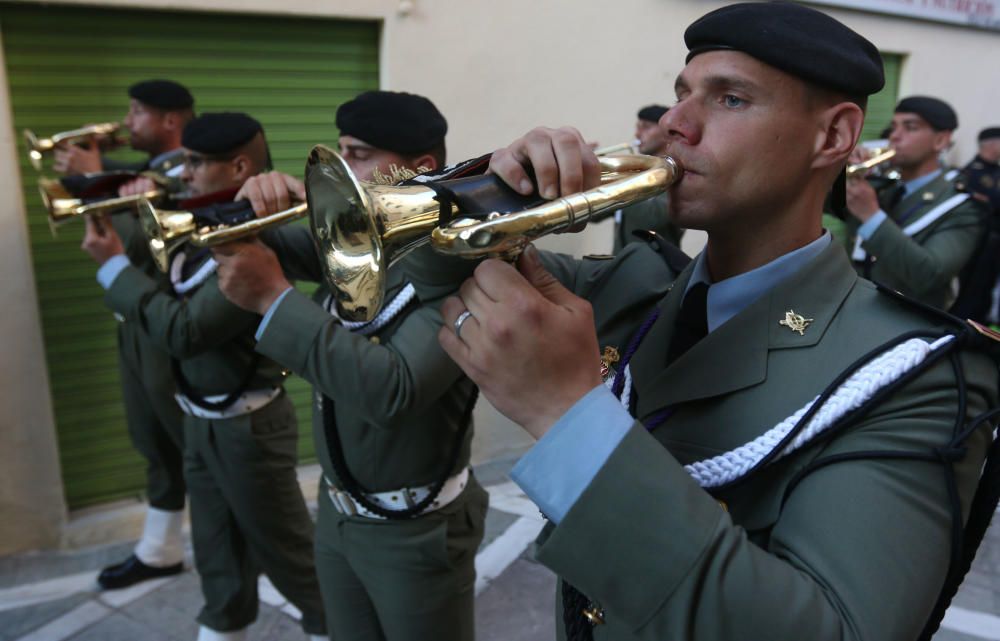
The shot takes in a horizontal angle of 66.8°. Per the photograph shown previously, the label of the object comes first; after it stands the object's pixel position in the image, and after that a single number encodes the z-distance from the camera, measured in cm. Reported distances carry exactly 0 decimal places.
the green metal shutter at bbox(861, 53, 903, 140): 690
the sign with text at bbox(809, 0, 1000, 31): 638
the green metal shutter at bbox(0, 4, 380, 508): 394
